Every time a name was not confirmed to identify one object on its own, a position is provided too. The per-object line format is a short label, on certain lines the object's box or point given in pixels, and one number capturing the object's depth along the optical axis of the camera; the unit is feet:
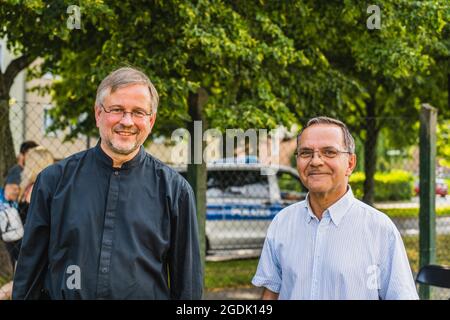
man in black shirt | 8.36
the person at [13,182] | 21.68
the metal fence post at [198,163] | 18.22
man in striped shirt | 7.66
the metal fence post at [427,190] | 19.19
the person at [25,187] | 20.93
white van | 34.96
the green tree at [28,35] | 18.17
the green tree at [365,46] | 21.50
